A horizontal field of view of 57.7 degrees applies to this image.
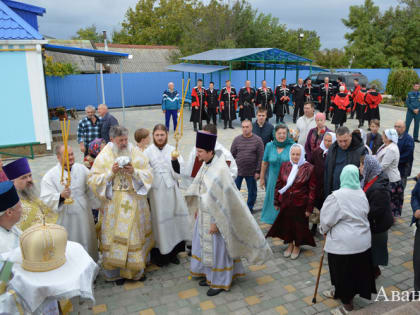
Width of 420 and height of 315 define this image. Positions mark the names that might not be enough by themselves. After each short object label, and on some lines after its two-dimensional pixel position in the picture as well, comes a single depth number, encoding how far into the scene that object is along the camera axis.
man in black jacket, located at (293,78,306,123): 16.06
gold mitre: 2.61
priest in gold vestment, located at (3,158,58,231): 3.81
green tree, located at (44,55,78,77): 18.94
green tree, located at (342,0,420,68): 36.75
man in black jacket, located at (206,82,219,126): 14.80
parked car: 19.27
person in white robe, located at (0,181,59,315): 2.73
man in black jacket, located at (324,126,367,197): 4.96
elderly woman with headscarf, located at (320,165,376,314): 3.81
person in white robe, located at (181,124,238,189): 4.77
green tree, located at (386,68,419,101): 21.03
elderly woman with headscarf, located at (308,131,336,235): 5.55
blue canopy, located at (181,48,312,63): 15.61
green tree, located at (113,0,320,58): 27.02
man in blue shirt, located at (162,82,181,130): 13.73
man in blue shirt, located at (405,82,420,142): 11.94
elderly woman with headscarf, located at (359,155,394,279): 4.17
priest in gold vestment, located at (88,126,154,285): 4.44
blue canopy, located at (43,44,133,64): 12.52
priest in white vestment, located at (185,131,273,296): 4.16
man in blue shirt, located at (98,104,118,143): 8.05
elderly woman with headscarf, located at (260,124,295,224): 5.83
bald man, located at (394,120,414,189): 6.55
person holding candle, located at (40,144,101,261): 4.16
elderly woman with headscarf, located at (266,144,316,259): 5.11
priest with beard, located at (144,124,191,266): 4.91
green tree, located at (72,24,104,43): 60.34
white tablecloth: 2.56
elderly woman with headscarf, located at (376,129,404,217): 5.79
